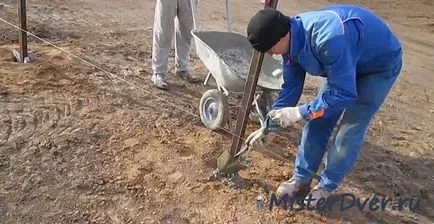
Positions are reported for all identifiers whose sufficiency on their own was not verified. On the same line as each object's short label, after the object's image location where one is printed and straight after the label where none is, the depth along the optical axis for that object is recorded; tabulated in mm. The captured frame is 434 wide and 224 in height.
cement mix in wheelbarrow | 5034
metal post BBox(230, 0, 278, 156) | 3685
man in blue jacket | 3102
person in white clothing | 5355
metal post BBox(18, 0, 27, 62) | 5547
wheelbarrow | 4531
